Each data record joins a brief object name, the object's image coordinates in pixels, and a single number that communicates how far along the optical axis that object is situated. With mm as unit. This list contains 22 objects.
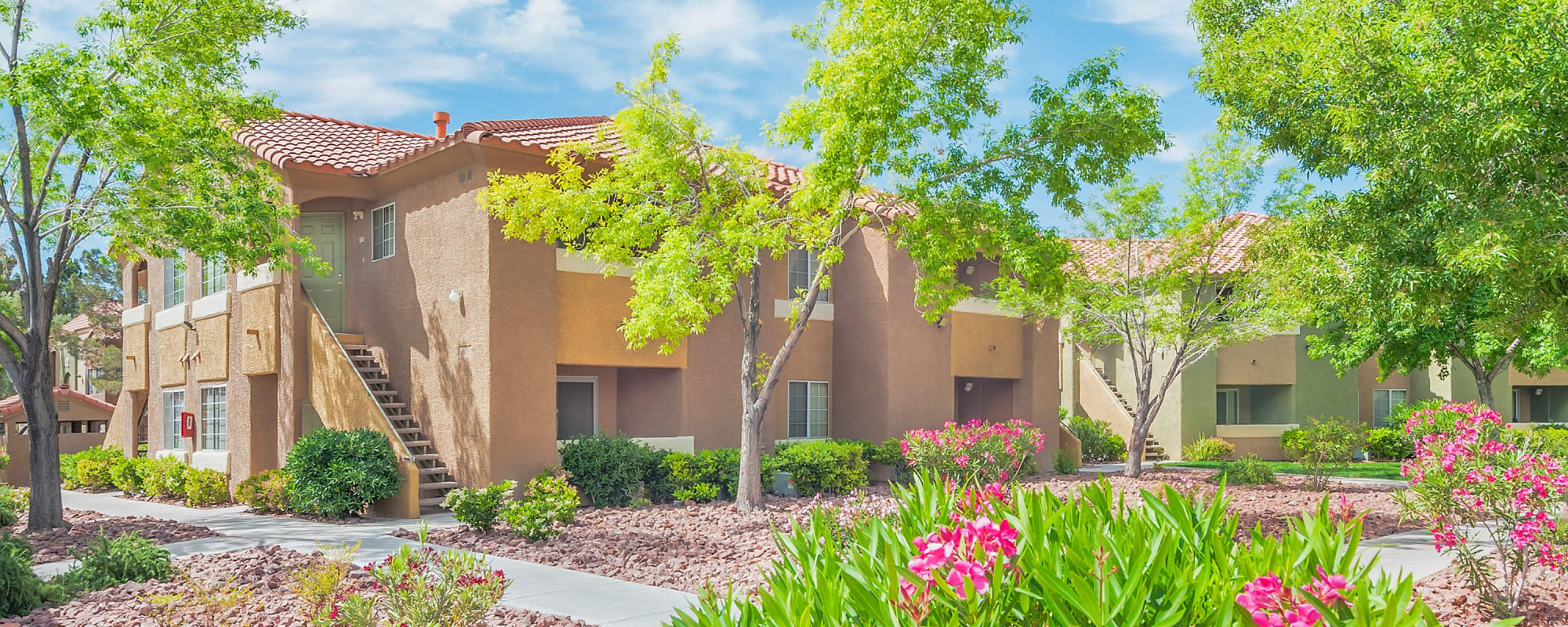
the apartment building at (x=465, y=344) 16375
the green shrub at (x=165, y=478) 19359
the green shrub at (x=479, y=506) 12734
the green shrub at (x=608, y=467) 16344
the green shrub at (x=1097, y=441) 28938
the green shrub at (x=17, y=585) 8695
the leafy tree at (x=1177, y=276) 19828
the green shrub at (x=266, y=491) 16297
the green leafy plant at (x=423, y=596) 6652
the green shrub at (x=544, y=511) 12242
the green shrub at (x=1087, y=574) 3232
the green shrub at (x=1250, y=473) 20297
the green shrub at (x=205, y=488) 18297
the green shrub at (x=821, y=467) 18047
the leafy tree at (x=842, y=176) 13438
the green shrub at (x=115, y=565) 9562
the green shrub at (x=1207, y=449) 29422
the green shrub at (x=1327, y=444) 20000
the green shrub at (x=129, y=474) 20797
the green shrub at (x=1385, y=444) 31312
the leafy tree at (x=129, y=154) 14250
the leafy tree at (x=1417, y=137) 9344
